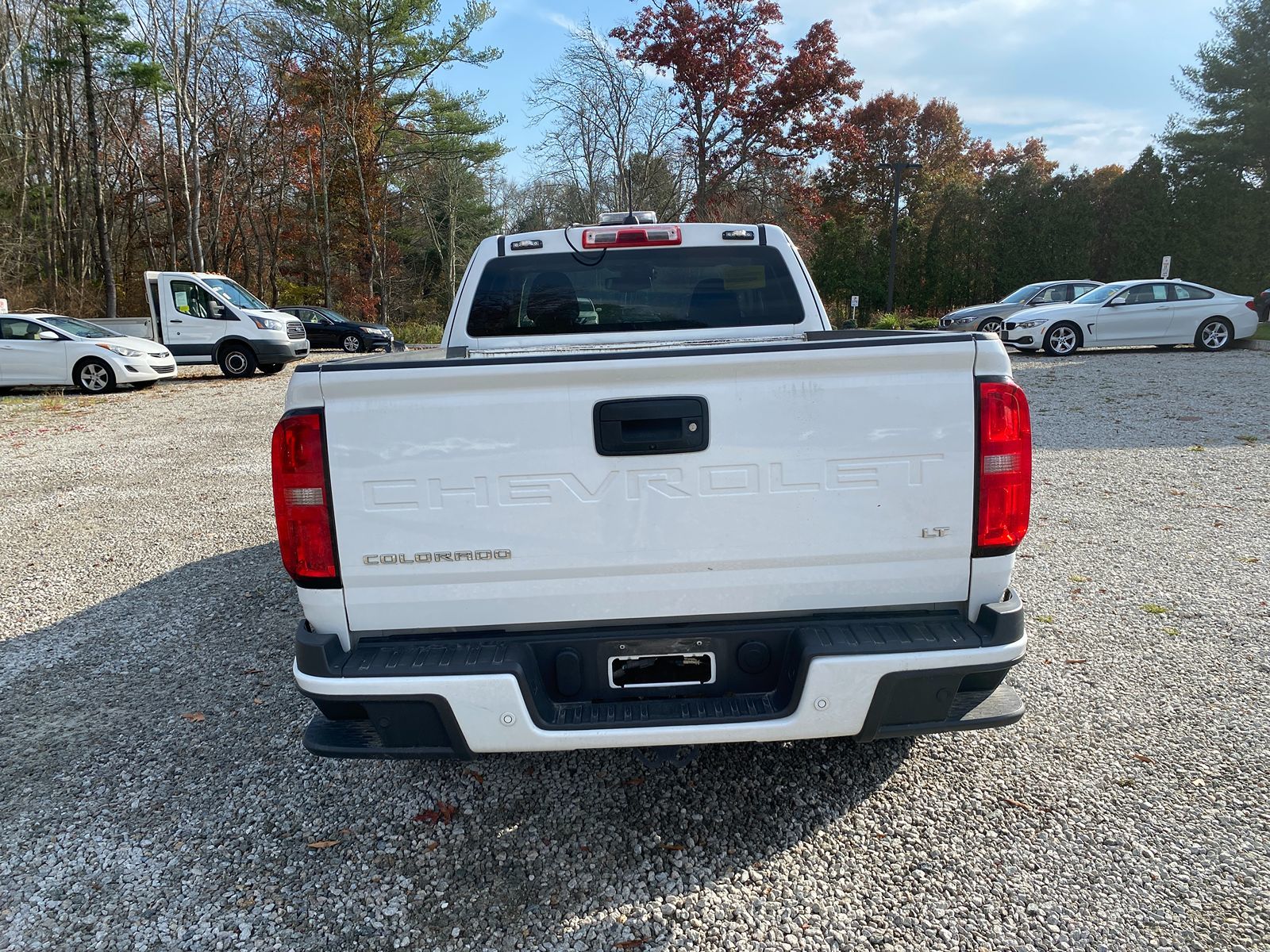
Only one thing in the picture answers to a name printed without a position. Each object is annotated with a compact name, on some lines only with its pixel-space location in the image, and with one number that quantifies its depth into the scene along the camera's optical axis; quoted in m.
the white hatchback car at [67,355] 14.46
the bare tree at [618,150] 28.66
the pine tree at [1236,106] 29.19
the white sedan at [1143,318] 16.22
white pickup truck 2.18
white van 17.12
